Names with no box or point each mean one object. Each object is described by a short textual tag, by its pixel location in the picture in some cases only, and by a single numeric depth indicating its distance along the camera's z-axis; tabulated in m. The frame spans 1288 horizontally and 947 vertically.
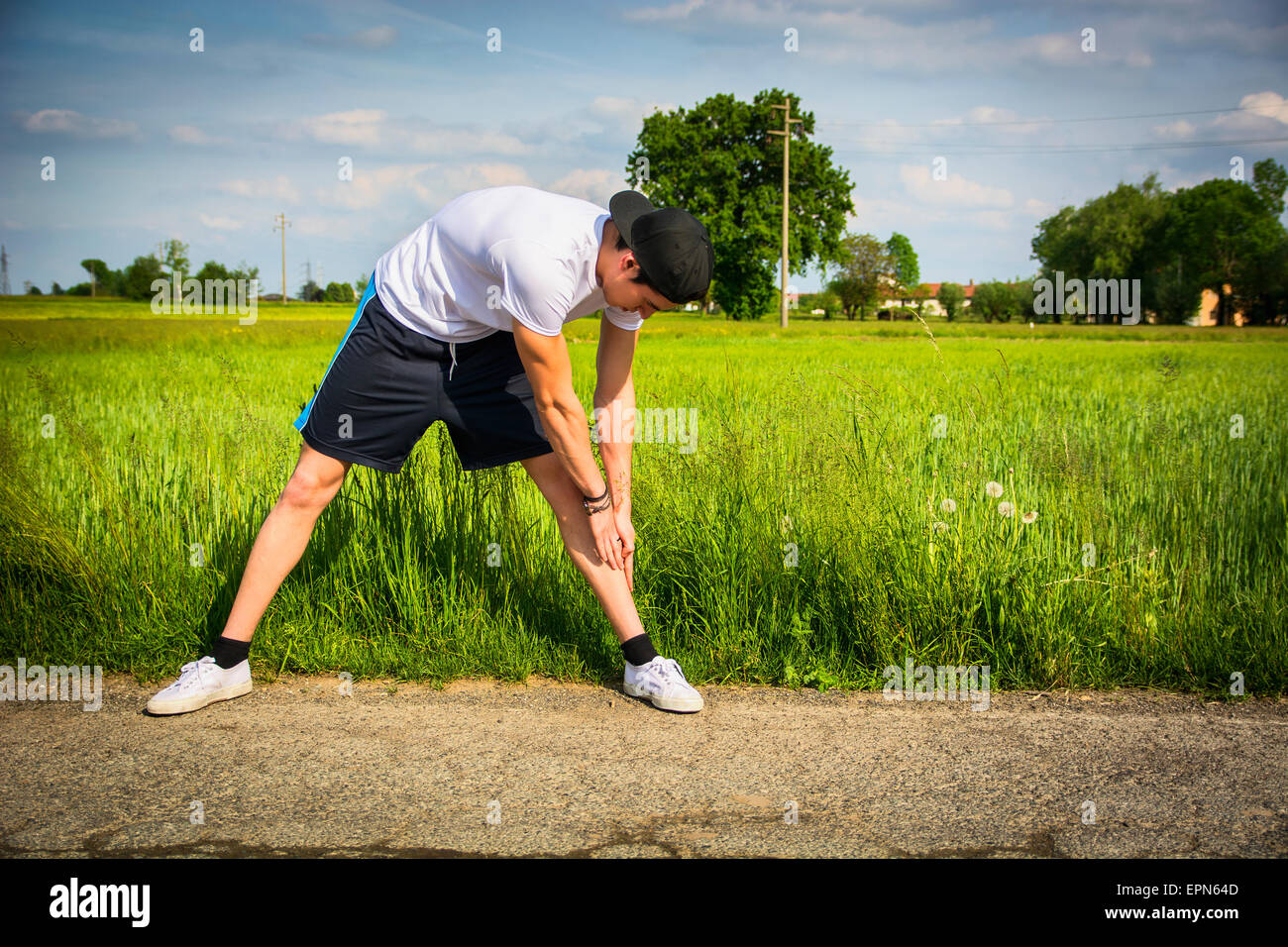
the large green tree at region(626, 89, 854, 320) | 53.09
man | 2.60
